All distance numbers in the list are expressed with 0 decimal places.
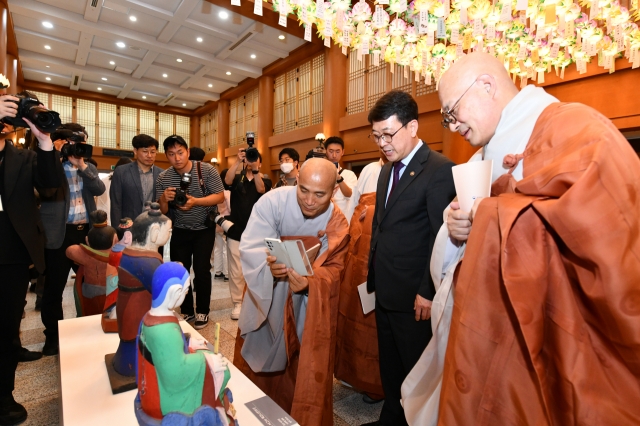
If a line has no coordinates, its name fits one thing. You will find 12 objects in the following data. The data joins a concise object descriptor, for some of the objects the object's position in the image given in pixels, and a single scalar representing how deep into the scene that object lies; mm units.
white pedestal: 1106
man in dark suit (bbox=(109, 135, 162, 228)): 2842
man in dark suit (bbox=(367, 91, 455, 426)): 1447
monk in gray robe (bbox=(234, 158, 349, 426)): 1467
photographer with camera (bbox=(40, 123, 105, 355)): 2207
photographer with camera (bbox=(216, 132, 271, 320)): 3203
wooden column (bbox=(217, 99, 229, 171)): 11680
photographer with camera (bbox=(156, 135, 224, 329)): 2805
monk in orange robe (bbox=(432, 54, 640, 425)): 709
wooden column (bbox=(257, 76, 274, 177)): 9500
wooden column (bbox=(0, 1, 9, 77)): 5320
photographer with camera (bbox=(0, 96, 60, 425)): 1610
